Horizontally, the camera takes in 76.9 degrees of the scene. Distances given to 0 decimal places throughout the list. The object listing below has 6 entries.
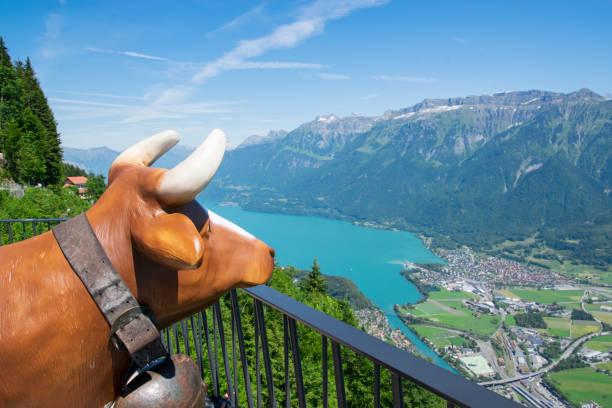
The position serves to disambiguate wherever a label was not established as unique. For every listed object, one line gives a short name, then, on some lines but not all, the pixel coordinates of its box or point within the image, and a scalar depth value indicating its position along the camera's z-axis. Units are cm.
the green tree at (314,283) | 2991
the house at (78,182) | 5421
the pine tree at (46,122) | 3334
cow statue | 134
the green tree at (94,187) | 4366
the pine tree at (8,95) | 3288
